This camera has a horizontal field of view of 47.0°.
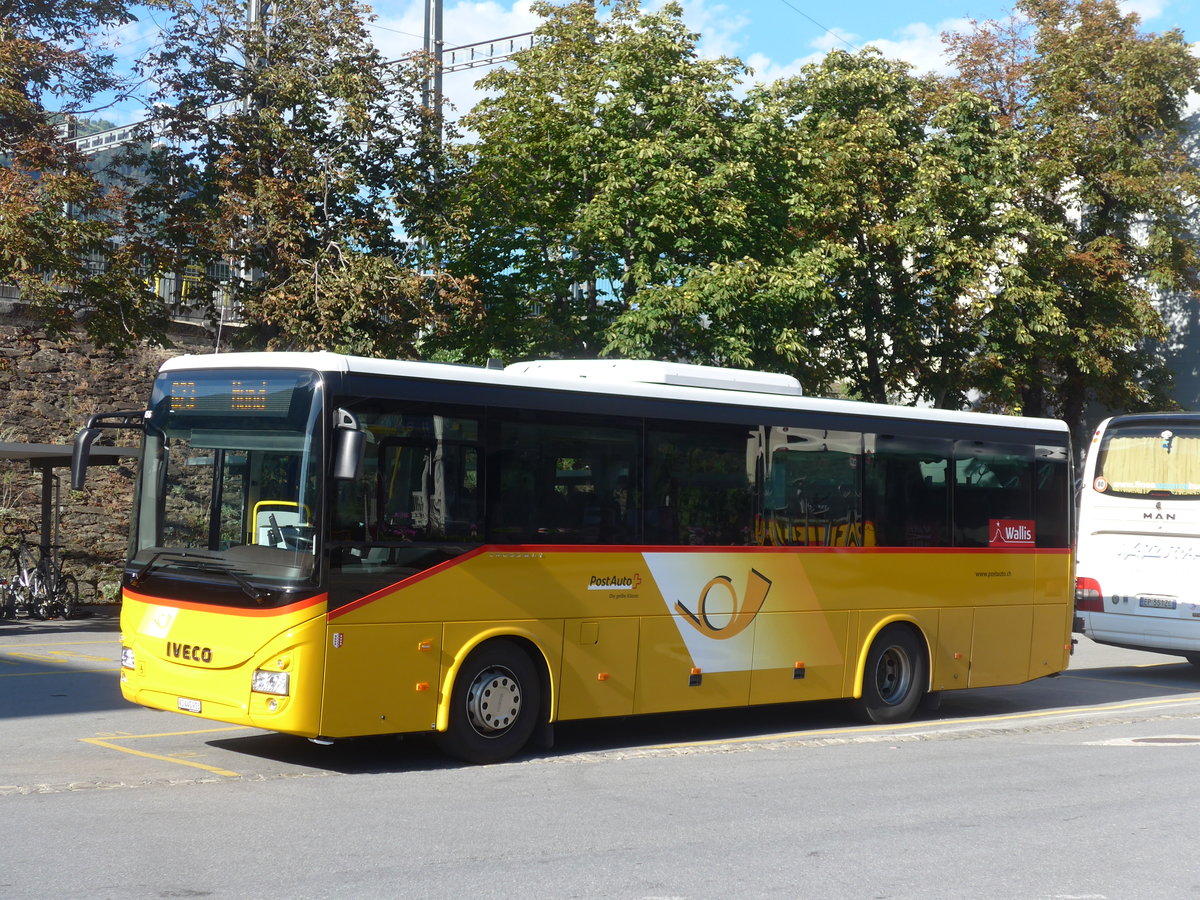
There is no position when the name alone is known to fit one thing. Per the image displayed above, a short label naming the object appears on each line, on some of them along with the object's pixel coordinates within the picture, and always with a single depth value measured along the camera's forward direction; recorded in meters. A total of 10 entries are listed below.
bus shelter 21.08
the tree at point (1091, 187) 33.69
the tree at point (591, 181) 24.73
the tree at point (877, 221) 27.55
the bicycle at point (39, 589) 23.03
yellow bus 9.43
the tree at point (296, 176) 20.78
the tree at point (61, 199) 18.28
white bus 18.47
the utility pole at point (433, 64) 22.38
